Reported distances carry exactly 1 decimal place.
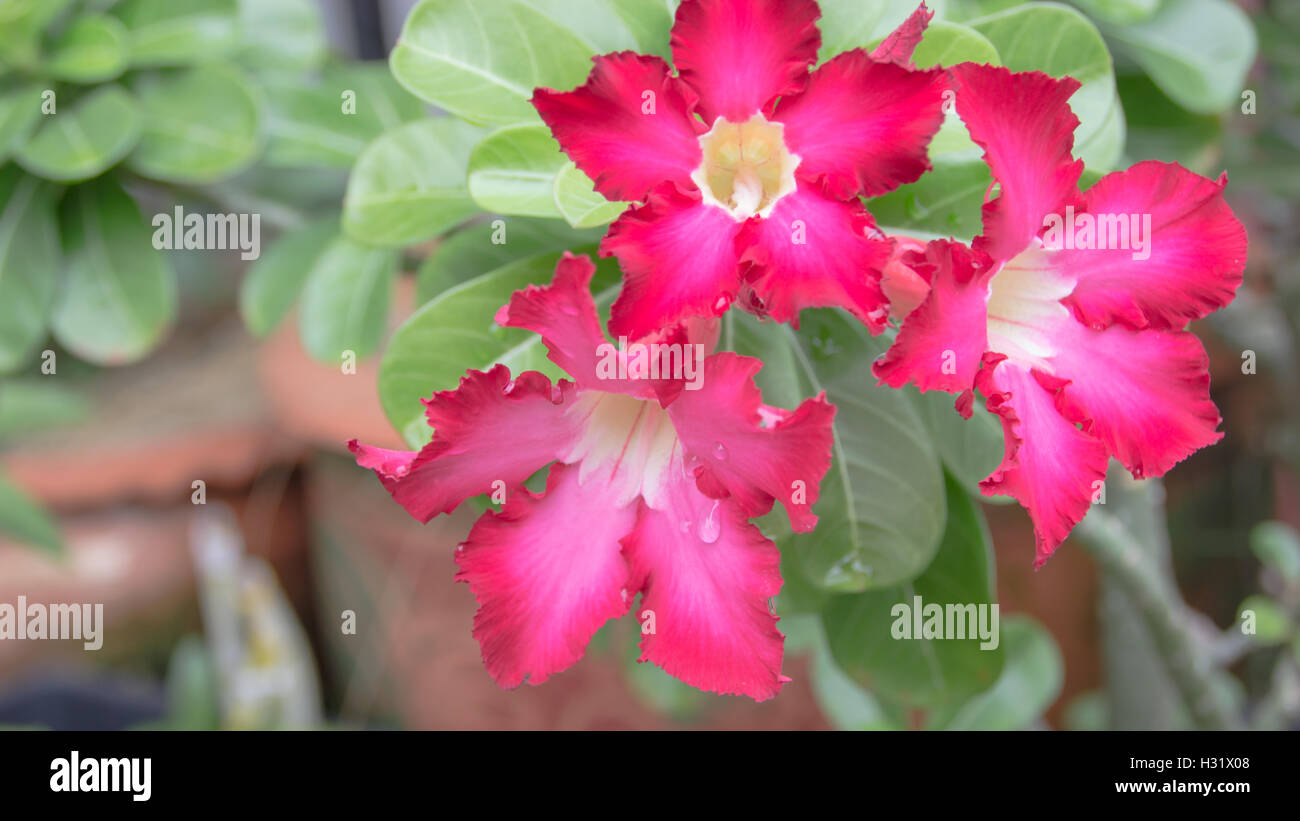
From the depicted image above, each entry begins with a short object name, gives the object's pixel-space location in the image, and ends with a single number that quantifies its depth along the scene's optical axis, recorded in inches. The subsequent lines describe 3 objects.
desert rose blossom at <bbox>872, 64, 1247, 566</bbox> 14.2
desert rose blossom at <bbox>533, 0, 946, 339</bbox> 13.7
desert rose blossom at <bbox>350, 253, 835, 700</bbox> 14.7
